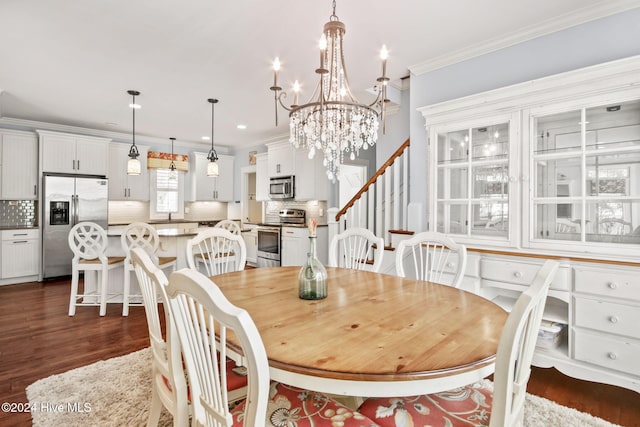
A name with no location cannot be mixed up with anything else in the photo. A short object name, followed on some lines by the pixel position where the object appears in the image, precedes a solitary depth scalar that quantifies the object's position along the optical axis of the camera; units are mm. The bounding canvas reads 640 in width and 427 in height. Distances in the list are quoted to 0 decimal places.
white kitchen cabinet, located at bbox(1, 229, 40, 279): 4871
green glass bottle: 1535
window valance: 6508
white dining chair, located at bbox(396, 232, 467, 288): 2011
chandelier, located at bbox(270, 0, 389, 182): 1893
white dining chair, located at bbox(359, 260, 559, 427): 829
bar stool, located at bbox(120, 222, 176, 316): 3520
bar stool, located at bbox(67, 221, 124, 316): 3486
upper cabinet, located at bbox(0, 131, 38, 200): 4992
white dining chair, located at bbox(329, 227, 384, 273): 2383
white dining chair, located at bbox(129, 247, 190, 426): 1100
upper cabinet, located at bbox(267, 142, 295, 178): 5902
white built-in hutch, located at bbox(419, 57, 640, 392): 2059
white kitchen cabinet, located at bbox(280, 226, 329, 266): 5280
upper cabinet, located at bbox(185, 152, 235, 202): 6969
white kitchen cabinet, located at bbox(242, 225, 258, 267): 6324
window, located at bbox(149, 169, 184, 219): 6625
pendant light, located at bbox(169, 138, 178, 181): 6805
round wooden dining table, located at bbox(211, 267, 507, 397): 901
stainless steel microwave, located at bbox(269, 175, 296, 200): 5828
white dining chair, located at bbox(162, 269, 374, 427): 754
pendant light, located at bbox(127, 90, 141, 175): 4281
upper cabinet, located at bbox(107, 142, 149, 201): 6016
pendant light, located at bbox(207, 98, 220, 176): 4465
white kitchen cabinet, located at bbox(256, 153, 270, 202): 6527
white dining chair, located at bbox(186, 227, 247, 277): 2414
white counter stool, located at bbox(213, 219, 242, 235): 4139
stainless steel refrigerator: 5105
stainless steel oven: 5543
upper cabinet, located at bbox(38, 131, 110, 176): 5230
